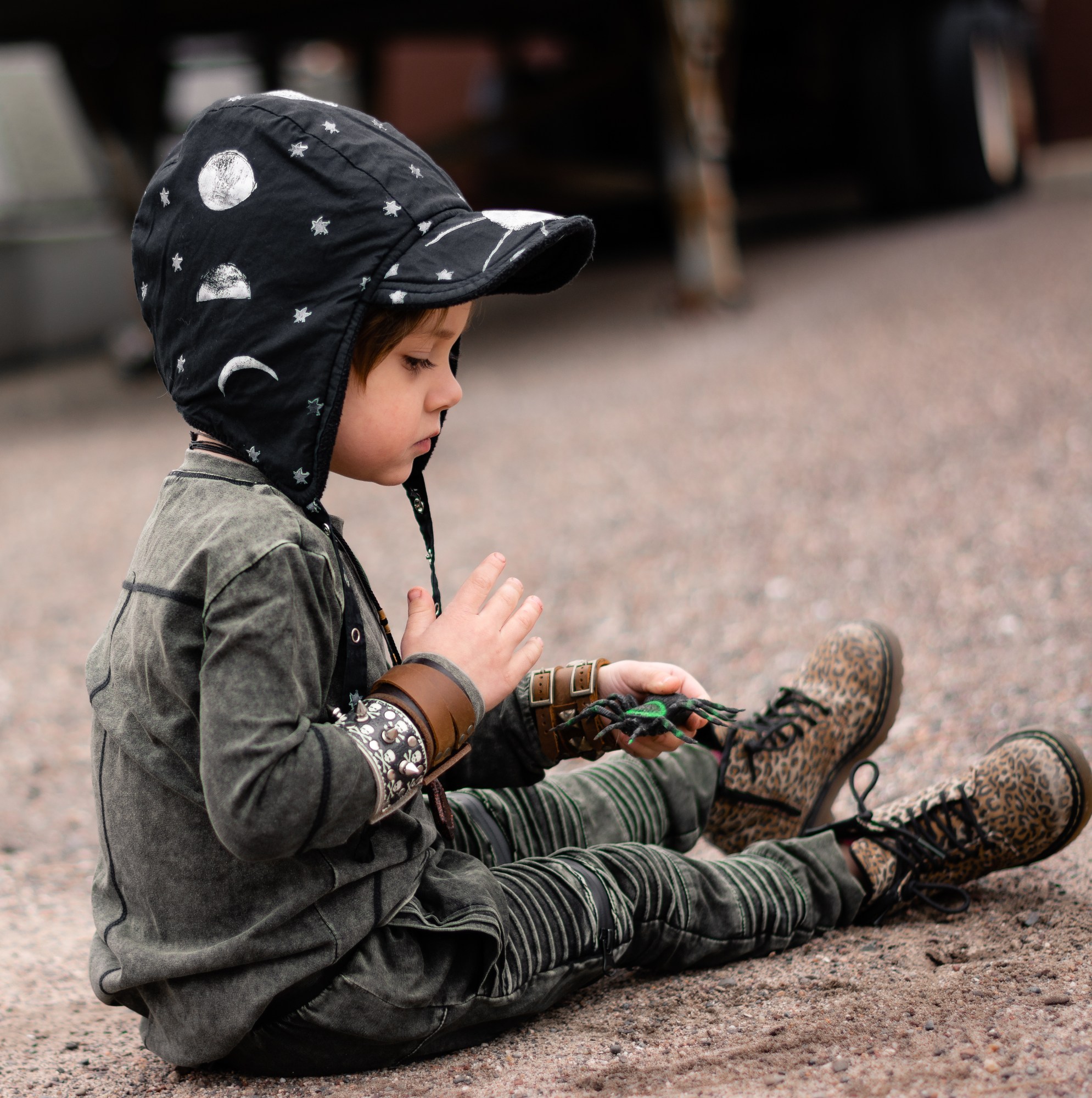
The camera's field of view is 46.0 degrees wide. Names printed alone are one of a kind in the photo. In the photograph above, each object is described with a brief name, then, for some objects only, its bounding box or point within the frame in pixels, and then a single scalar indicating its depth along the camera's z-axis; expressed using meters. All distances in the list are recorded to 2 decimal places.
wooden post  6.76
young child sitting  1.31
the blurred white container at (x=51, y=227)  9.38
